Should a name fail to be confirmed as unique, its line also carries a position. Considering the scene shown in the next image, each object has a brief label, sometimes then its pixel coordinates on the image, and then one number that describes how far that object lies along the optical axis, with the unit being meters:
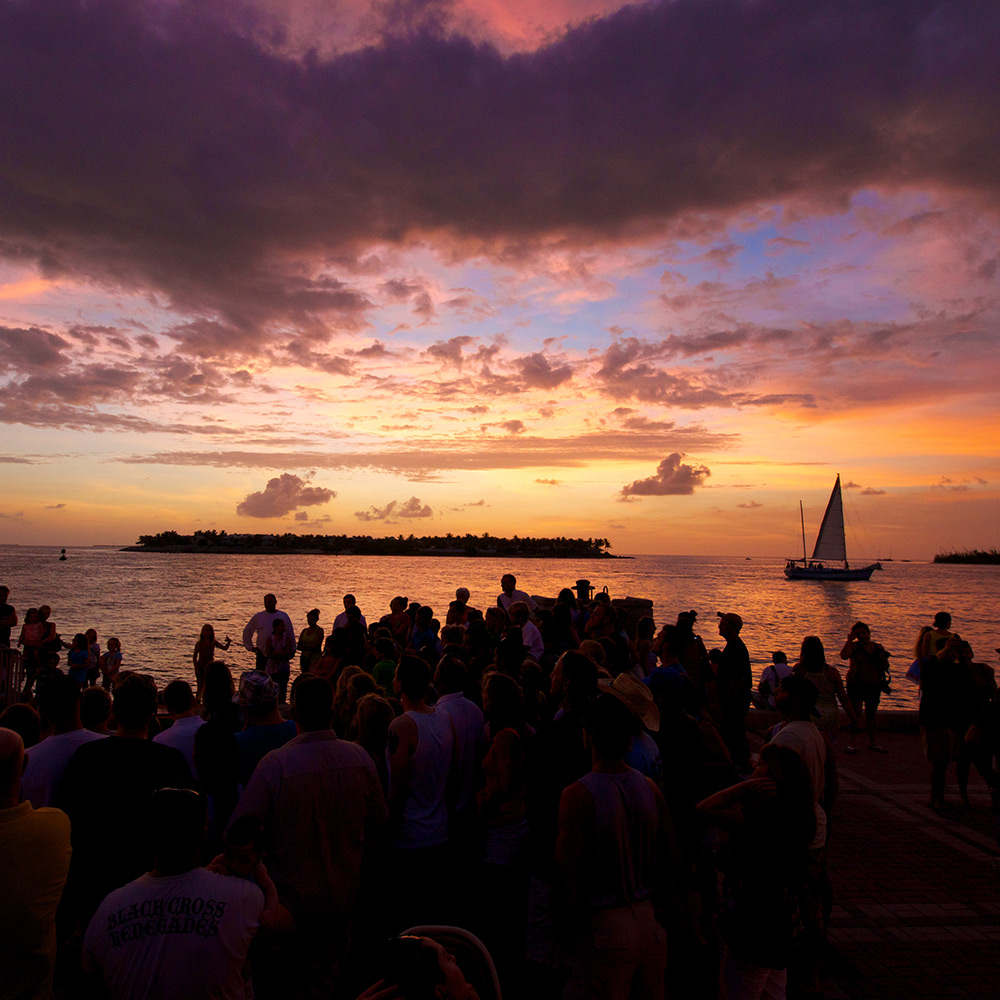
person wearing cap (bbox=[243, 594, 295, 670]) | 11.31
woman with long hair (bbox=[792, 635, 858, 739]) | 6.50
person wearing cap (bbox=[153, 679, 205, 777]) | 3.97
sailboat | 93.75
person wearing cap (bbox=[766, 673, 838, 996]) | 3.64
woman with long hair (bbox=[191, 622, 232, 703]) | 11.38
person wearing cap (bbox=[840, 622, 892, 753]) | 10.91
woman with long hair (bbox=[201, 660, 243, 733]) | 4.48
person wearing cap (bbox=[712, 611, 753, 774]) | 8.42
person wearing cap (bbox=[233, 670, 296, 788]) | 4.00
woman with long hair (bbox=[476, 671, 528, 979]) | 3.85
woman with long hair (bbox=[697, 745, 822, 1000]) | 3.21
